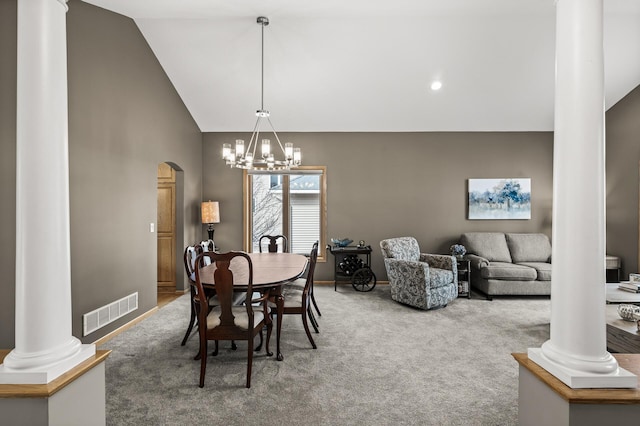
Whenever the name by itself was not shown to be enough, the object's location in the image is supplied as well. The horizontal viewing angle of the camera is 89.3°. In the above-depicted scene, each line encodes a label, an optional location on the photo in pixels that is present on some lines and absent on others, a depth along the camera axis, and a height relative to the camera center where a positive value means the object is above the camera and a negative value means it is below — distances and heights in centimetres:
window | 596 +7
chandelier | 354 +65
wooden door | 530 -28
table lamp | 542 +0
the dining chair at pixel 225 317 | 236 -82
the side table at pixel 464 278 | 494 -105
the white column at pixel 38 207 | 150 +2
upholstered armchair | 427 -88
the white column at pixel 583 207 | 143 +2
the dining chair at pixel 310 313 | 348 -114
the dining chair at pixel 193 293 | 292 -76
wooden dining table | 261 -56
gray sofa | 482 -81
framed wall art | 583 +26
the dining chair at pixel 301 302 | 308 -87
